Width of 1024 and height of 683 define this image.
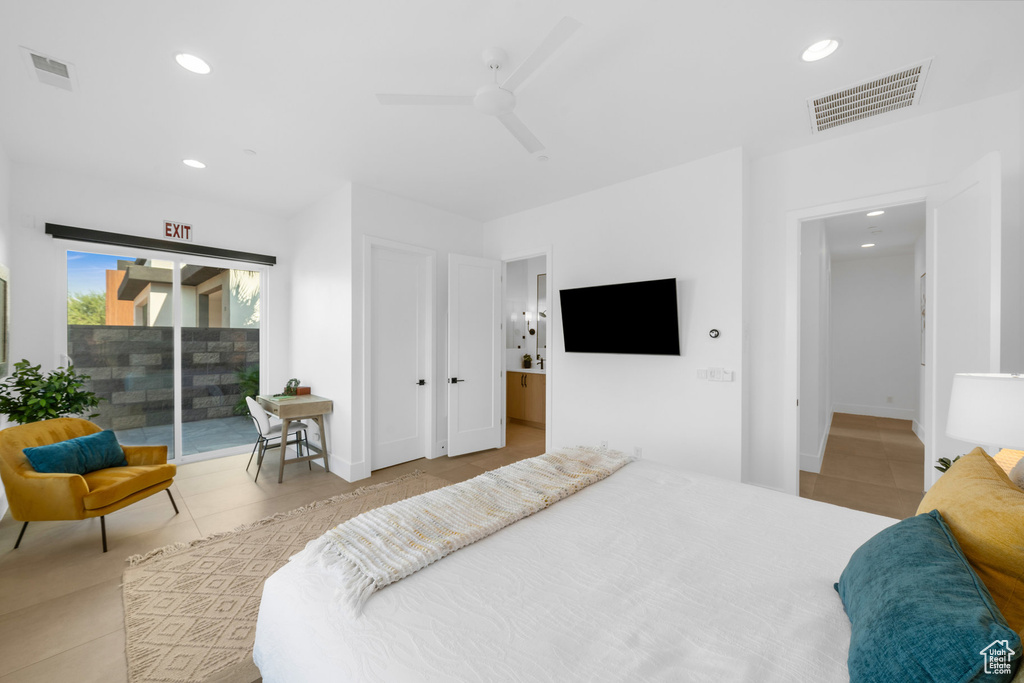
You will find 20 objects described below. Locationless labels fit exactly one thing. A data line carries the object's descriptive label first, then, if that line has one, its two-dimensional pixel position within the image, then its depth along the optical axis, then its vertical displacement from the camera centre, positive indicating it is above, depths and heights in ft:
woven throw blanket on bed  4.11 -2.21
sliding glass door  12.70 -0.22
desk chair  12.57 -2.73
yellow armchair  8.05 -2.96
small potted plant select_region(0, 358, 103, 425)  9.41 -1.36
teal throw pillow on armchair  8.45 -2.49
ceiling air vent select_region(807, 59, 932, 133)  7.68 +4.75
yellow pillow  2.90 -1.44
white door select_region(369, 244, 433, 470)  13.52 -0.56
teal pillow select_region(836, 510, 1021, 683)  2.25 -1.69
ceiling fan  6.46 +3.95
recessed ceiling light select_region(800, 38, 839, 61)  6.82 +4.79
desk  12.59 -2.19
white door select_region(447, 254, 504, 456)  14.93 -0.60
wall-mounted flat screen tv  11.34 +0.59
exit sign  13.56 +3.49
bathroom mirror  21.83 +1.19
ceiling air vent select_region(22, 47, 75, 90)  7.09 +4.70
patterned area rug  5.69 -4.34
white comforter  3.10 -2.36
